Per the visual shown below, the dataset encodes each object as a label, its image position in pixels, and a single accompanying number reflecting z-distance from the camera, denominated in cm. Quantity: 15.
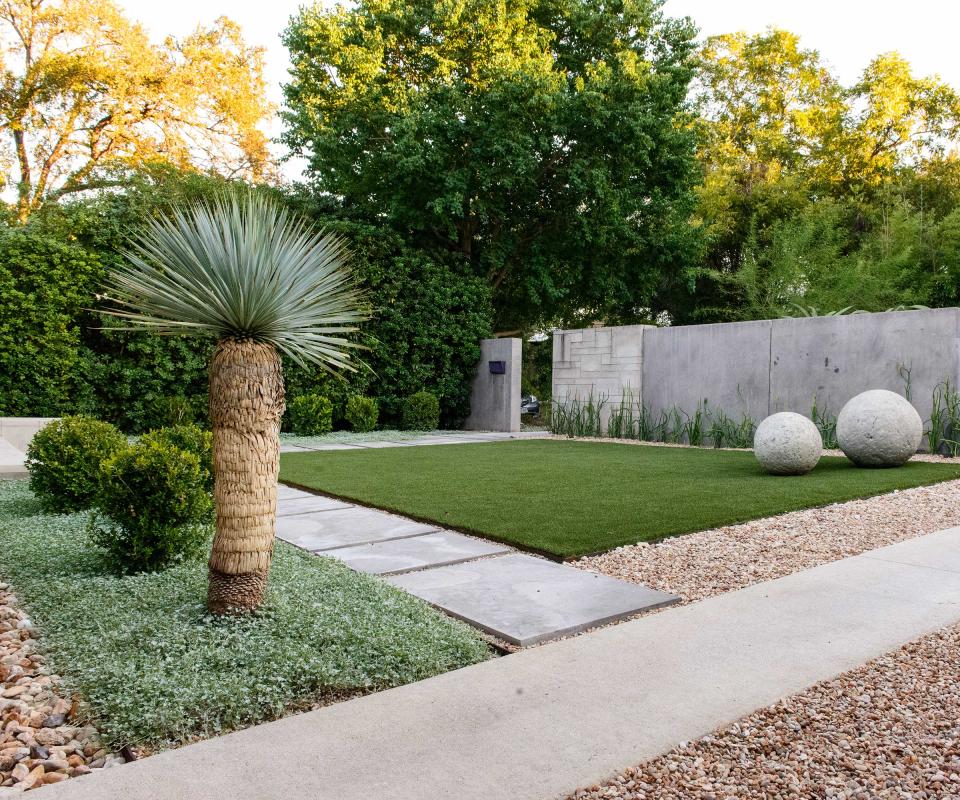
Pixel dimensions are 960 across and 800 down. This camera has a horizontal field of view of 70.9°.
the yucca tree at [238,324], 223
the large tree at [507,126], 1179
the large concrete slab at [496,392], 1217
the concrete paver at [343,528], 388
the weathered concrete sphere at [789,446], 612
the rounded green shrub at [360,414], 1114
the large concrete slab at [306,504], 477
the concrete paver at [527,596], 256
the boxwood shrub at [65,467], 433
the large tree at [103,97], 1473
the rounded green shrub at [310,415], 1059
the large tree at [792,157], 1522
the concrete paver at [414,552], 337
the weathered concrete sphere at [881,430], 644
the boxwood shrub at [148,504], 301
